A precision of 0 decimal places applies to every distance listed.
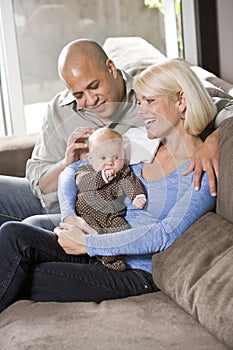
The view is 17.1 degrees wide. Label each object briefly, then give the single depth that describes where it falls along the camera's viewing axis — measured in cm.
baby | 214
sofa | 174
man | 242
